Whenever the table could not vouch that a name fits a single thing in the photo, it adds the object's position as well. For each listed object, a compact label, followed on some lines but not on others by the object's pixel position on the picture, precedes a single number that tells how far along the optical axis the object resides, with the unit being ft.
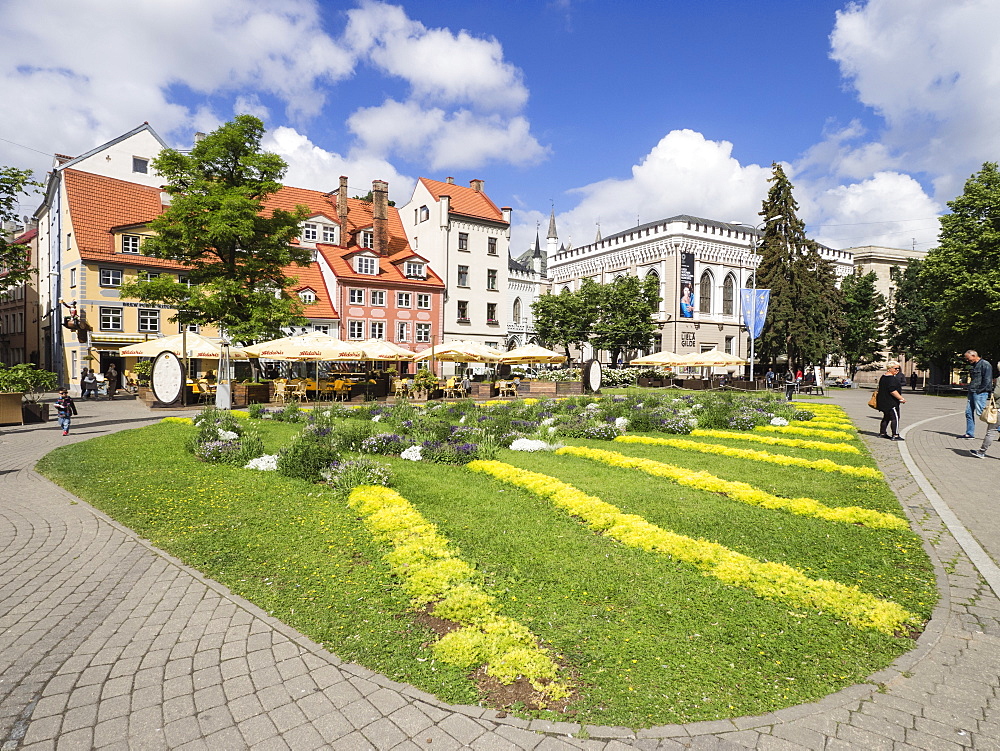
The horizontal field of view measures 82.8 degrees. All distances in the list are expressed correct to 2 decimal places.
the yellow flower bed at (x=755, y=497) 23.36
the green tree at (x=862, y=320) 198.18
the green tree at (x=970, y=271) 116.47
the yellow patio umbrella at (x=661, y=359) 130.31
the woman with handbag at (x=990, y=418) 38.32
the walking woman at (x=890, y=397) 46.39
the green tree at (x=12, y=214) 59.67
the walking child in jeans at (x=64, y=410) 50.42
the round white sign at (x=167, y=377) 71.46
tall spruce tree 150.41
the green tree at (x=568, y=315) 171.42
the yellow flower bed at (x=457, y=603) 12.42
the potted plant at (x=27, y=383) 58.34
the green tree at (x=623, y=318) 168.66
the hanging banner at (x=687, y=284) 187.73
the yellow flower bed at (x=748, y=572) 14.80
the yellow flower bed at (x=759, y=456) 33.23
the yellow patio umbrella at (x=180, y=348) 82.99
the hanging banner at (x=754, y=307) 101.76
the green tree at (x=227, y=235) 83.61
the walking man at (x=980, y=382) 43.65
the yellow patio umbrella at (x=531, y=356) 100.17
